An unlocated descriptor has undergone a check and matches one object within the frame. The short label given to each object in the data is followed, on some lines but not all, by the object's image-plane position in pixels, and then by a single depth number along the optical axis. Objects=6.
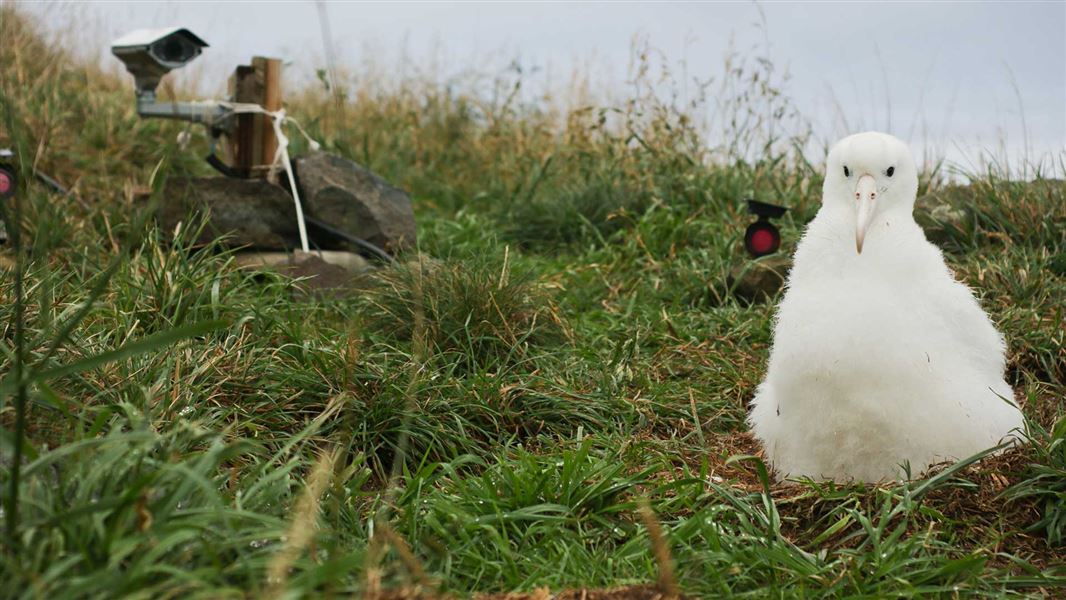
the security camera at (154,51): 5.59
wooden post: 6.21
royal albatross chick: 3.02
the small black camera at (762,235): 5.37
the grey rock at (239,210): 5.74
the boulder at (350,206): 6.08
